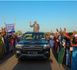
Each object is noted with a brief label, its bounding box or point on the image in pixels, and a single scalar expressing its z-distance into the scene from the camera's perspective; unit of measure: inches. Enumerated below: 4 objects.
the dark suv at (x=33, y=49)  254.2
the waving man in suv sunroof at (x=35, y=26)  466.0
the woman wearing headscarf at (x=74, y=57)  186.4
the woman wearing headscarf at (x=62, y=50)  256.5
